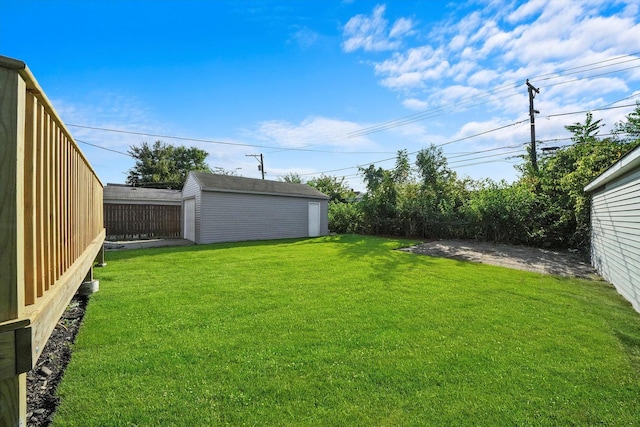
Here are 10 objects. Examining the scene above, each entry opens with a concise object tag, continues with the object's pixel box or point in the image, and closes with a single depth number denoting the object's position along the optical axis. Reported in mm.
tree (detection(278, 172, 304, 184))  30297
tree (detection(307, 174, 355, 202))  25672
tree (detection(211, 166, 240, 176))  34062
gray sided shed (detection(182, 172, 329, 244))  12031
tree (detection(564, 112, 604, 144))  12883
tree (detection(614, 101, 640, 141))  11391
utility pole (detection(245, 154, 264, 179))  27528
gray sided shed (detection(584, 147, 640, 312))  4652
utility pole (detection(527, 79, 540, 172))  13883
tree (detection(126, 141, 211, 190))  29775
